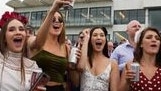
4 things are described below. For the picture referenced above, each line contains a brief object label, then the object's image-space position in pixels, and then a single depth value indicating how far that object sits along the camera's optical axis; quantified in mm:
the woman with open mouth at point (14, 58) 1461
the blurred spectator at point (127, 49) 2368
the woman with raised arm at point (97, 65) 1842
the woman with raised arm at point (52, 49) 1711
